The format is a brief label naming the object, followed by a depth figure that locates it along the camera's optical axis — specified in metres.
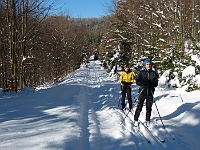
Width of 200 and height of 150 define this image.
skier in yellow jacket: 8.45
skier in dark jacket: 6.07
